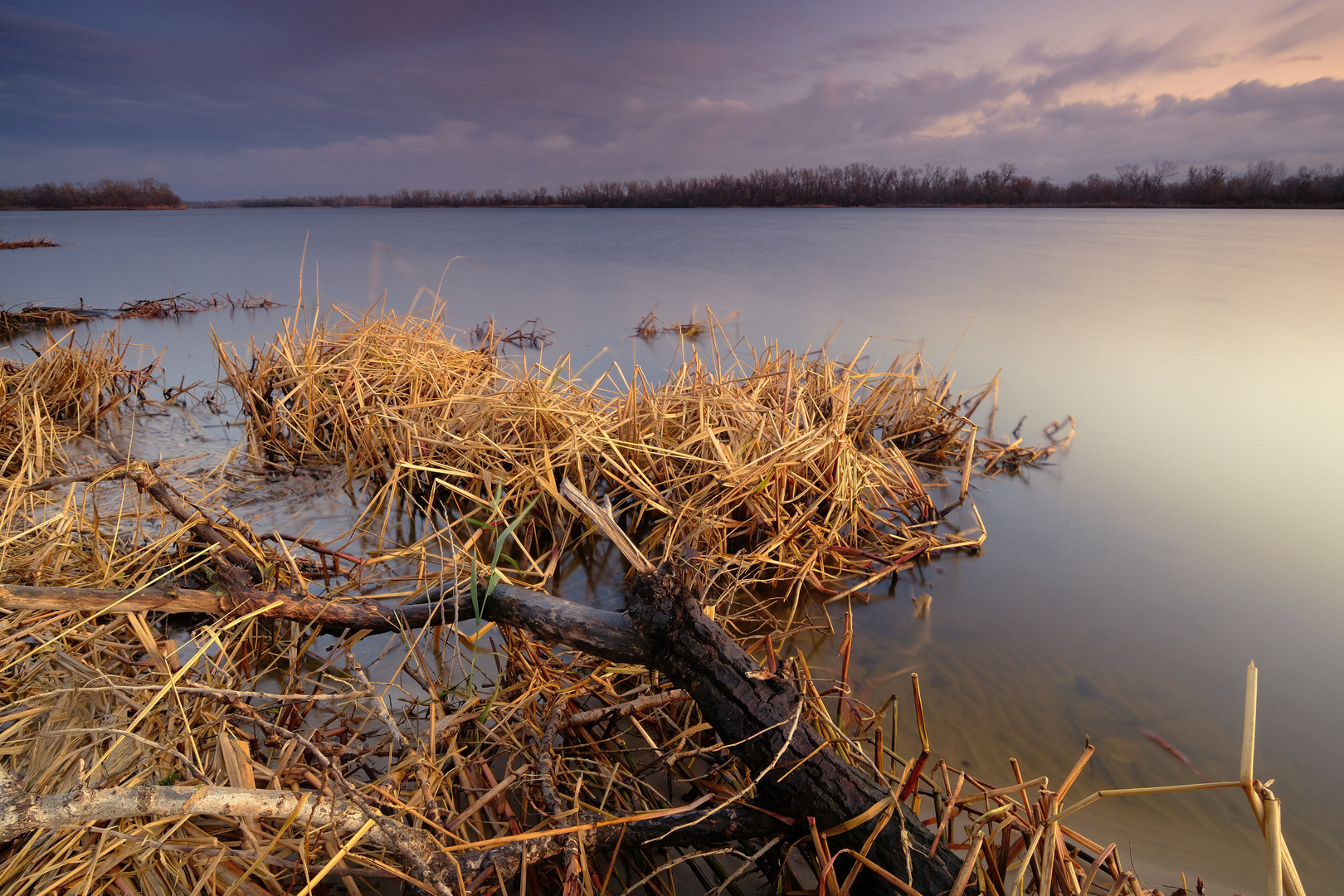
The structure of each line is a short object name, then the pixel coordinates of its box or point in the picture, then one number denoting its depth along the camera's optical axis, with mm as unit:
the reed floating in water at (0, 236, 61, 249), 17766
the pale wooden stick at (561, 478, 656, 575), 1185
